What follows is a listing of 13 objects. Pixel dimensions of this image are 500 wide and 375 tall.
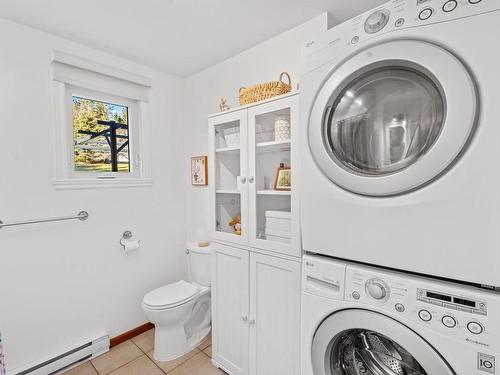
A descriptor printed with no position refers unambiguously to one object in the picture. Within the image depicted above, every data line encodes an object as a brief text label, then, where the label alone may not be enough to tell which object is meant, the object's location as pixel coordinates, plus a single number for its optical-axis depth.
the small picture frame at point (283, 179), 1.39
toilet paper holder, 2.05
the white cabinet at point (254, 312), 1.31
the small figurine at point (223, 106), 1.72
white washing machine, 0.69
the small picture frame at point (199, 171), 2.26
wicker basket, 1.45
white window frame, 1.74
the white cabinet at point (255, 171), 1.32
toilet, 1.78
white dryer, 0.68
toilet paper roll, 2.01
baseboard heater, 1.63
